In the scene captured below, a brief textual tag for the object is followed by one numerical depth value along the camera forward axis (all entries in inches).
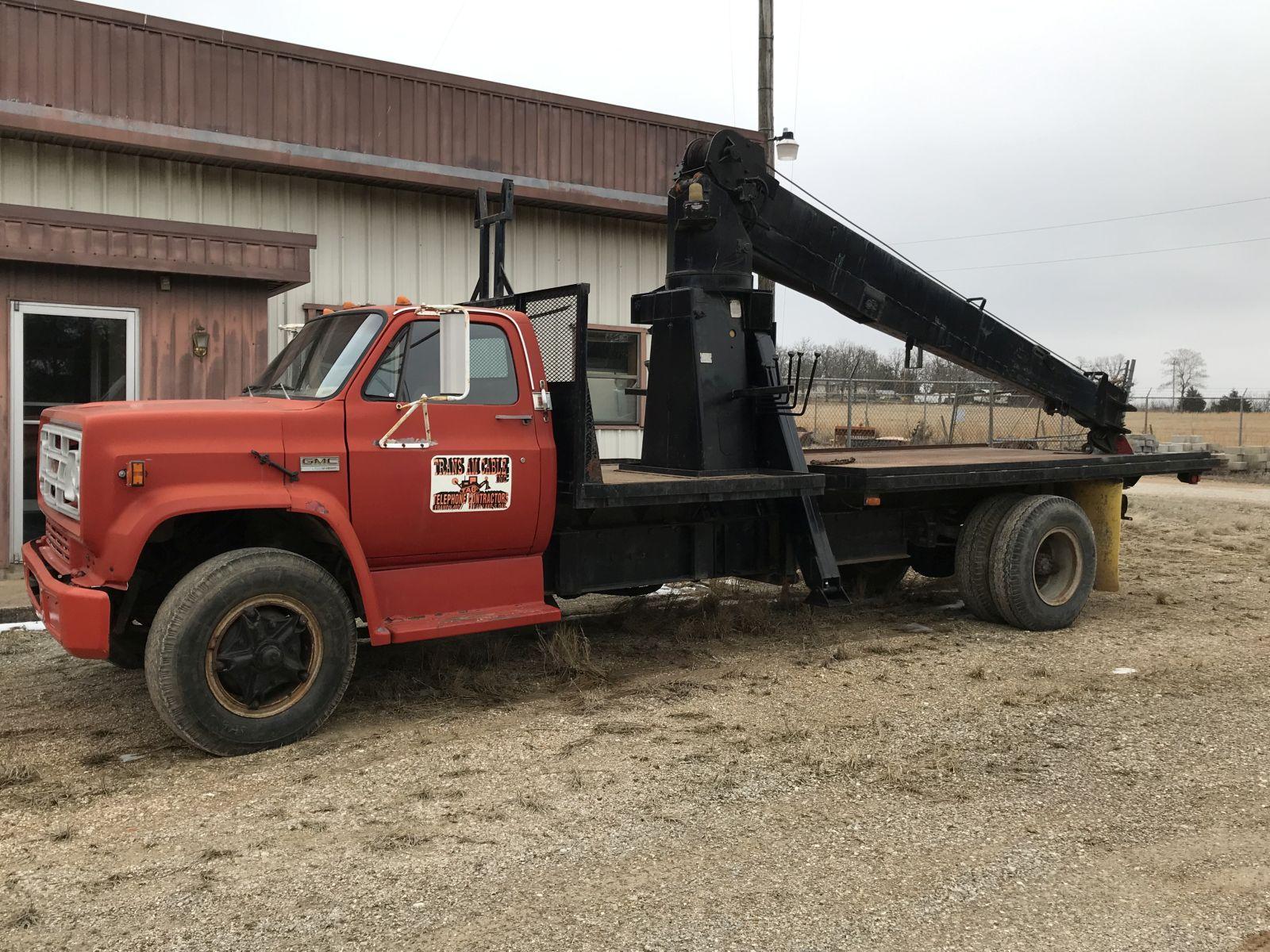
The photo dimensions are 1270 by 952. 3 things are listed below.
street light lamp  636.1
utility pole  636.1
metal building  391.5
